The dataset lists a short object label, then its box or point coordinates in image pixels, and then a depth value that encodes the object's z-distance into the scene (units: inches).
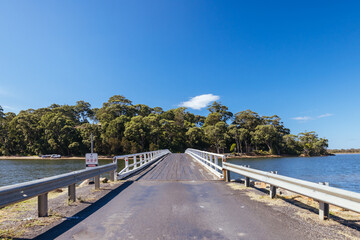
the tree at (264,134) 2871.6
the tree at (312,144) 3245.6
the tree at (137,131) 2559.1
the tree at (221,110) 3639.3
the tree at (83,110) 4180.6
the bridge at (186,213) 138.3
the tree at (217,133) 2859.3
